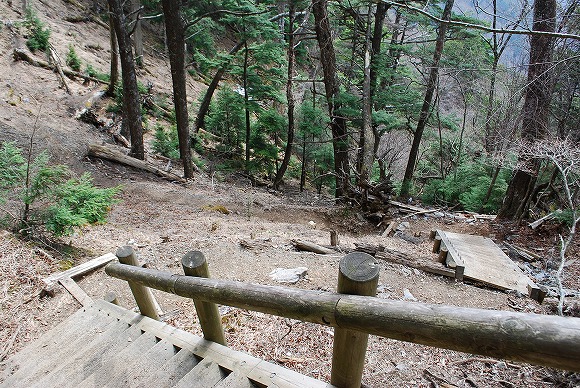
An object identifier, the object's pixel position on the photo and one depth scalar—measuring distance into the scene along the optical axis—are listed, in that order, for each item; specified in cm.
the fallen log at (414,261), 545
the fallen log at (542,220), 737
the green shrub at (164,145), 1333
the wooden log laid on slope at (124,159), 1013
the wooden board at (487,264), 508
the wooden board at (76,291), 409
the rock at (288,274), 473
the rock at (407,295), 444
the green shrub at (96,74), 1511
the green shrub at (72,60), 1496
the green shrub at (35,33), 1404
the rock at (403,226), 919
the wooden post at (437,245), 697
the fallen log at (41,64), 1317
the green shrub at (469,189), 1235
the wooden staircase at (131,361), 231
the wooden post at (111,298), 383
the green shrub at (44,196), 446
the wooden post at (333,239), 632
